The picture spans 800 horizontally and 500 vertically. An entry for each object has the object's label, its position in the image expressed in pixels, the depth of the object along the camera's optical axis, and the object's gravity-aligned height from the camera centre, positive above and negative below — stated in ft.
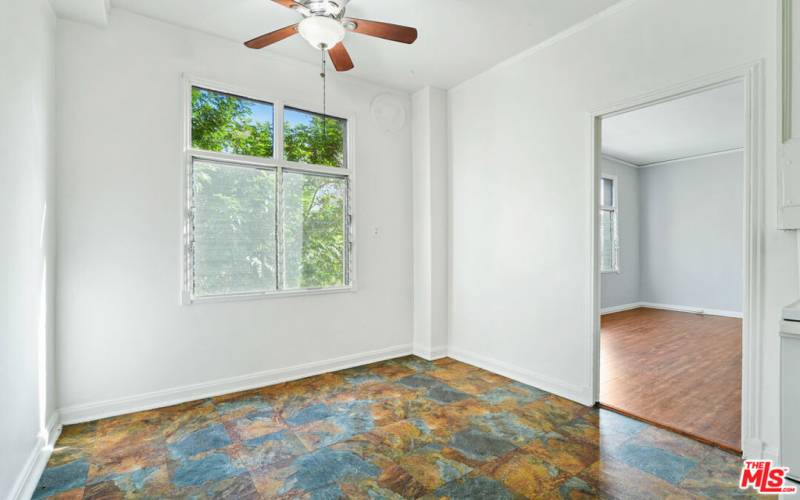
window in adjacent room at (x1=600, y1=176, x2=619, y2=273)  24.36 +1.17
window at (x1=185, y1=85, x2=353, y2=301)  10.50 +1.42
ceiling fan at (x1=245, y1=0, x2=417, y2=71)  7.51 +4.43
